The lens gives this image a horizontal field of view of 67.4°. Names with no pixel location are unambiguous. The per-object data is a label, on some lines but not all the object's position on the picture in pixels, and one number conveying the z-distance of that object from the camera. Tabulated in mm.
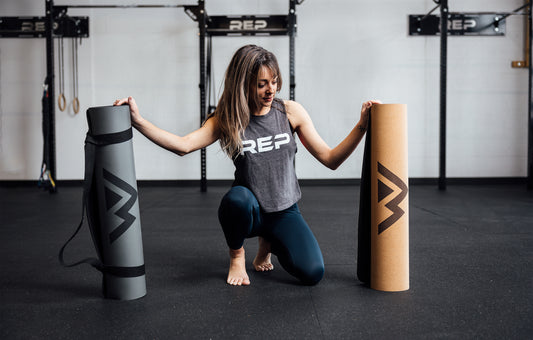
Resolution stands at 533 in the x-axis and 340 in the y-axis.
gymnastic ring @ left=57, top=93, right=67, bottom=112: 5018
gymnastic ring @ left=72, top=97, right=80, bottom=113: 5136
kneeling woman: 1587
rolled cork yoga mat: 1495
